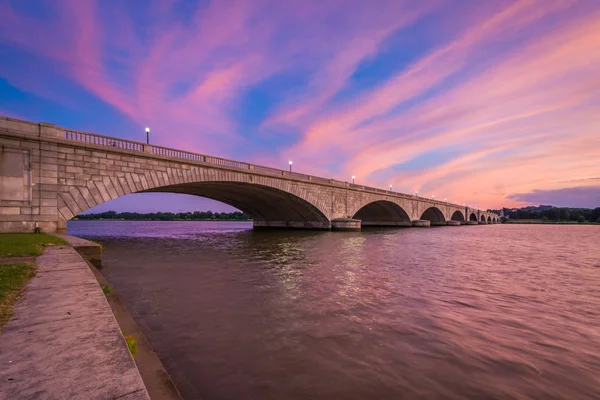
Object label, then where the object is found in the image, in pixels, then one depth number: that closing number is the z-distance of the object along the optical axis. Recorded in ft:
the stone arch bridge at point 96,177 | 57.06
